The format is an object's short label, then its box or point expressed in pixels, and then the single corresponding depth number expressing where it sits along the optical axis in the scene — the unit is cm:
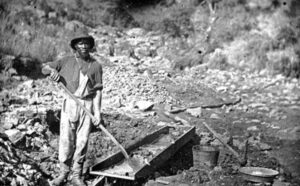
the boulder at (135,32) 1777
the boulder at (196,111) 925
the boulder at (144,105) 933
